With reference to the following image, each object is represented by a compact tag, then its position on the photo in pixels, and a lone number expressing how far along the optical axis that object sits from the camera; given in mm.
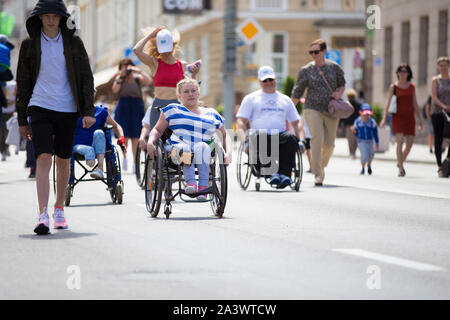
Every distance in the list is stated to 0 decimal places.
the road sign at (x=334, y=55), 29875
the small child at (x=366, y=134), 20688
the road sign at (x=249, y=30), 34250
